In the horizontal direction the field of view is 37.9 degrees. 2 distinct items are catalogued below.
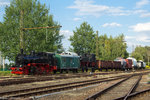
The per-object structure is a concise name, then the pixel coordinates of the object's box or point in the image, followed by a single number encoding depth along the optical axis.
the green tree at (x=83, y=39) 59.28
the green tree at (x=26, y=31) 33.50
